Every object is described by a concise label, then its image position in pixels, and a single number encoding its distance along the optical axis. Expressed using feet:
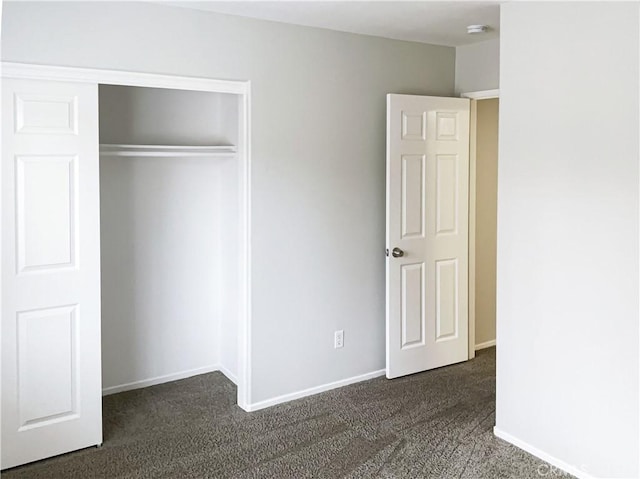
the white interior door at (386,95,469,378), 13.56
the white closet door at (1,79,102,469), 9.66
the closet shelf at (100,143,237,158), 12.07
